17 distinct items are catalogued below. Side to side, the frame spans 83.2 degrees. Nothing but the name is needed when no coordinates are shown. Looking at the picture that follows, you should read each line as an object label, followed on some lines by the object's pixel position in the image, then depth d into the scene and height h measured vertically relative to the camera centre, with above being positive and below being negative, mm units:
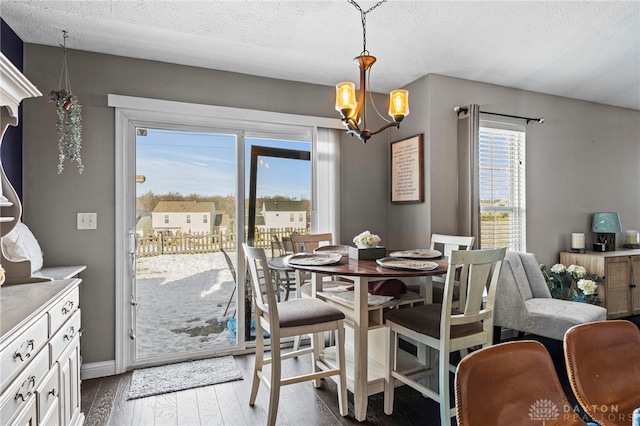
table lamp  3969 -124
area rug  2533 -1212
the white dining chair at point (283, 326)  2035 -651
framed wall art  3314 +437
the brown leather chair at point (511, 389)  882 -452
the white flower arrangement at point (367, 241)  2520 -177
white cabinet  1147 -531
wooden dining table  2000 -638
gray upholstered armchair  2725 -730
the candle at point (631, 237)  4175 -243
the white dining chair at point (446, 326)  1933 -650
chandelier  2068 +668
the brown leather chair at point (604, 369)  1102 -490
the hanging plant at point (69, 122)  2473 +654
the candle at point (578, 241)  3861 -268
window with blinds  3568 +310
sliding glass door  2963 -244
